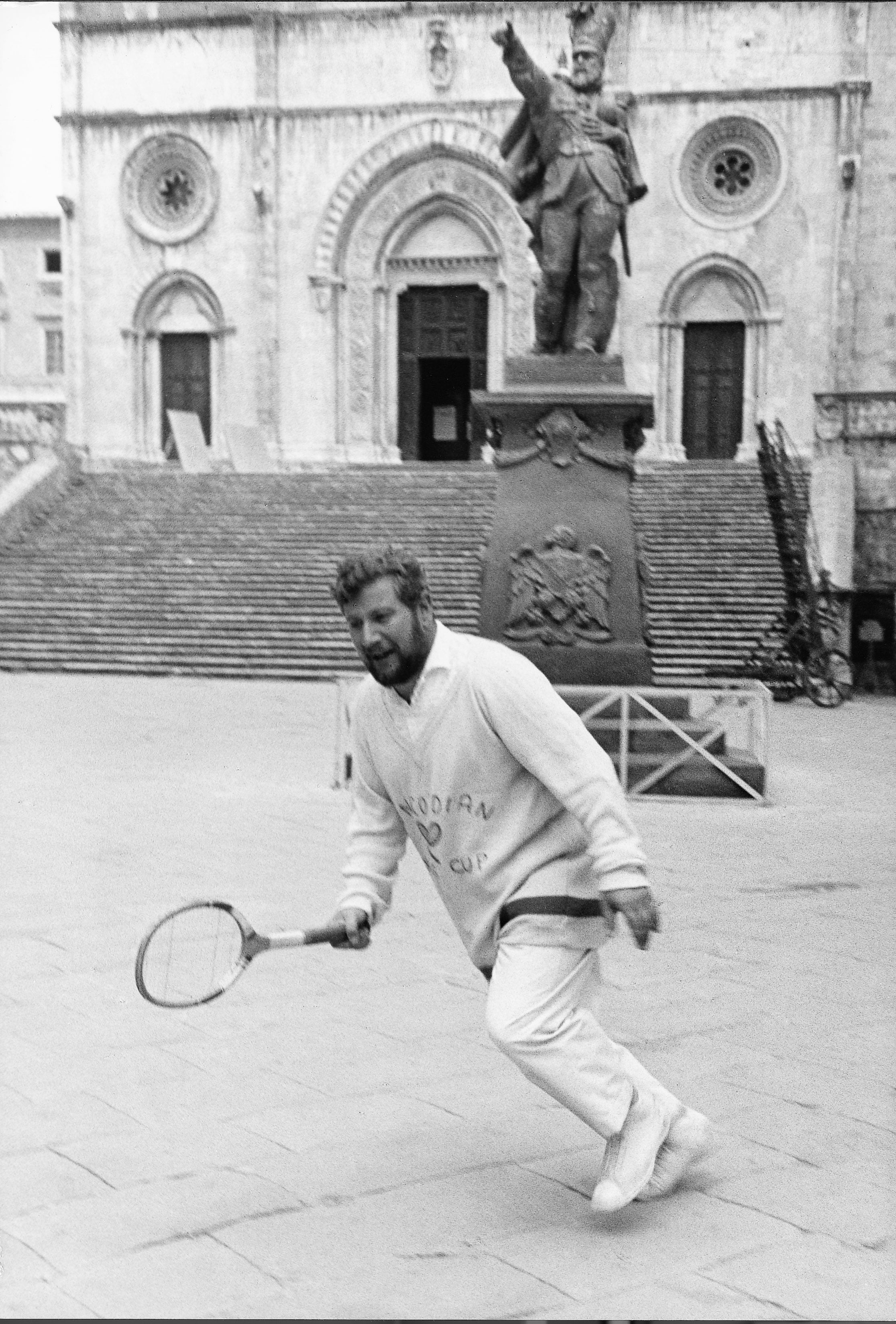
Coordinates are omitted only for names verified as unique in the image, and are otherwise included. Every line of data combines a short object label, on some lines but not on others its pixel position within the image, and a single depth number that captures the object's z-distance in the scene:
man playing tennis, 3.39
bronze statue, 10.02
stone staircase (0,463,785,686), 16.92
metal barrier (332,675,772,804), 9.16
